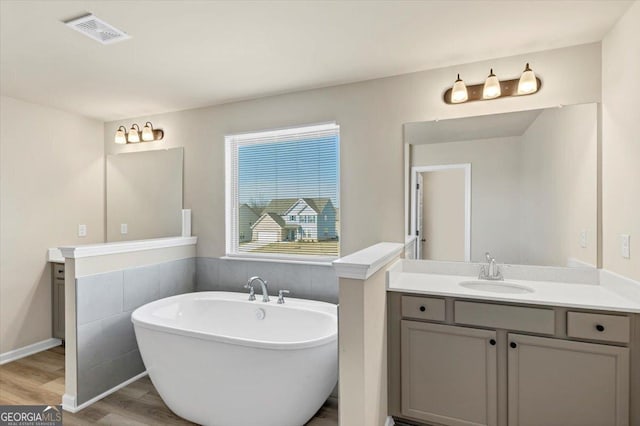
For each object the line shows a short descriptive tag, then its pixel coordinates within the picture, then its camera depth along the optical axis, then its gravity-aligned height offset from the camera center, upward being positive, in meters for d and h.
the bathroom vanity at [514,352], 1.73 -0.77
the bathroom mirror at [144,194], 3.48 +0.19
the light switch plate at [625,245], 1.81 -0.18
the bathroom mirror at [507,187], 2.18 +0.18
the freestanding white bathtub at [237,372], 1.93 -0.95
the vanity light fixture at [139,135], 3.50 +0.80
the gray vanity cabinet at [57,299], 3.36 -0.86
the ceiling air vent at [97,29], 1.86 +1.04
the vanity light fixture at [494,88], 2.18 +0.83
